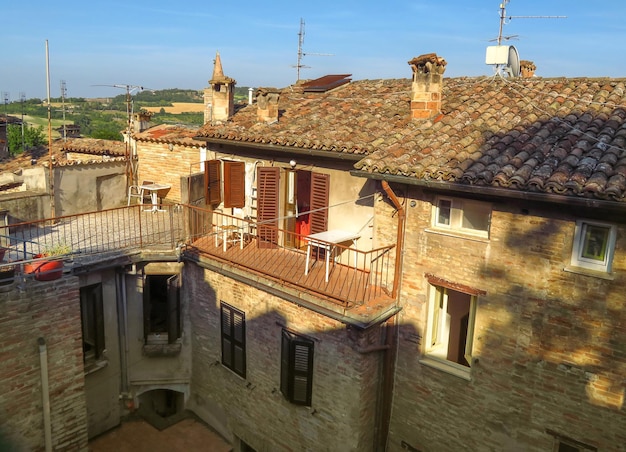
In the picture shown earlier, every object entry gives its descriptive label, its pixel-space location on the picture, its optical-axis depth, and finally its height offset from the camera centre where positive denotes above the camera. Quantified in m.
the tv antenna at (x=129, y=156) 18.45 -1.03
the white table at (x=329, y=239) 9.97 -2.11
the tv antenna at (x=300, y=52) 20.67 +3.35
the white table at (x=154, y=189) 16.95 -2.03
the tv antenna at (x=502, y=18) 12.40 +3.03
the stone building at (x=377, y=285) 7.94 -2.96
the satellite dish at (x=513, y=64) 12.69 +2.00
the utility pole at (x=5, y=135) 28.34 -0.71
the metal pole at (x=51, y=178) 15.22 -1.63
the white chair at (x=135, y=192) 17.83 -2.30
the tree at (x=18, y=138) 44.69 -1.31
